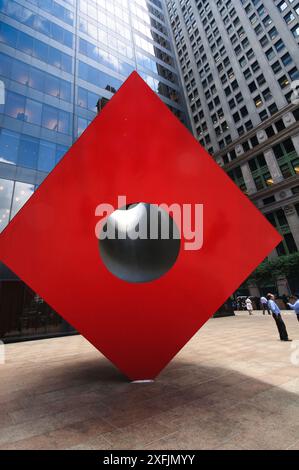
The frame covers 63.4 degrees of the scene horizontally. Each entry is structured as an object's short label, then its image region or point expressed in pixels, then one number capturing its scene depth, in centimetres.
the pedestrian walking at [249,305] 2050
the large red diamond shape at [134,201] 425
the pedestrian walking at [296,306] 883
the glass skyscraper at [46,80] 1464
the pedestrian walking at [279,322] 797
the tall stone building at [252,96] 3244
